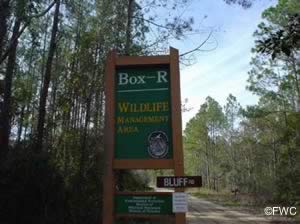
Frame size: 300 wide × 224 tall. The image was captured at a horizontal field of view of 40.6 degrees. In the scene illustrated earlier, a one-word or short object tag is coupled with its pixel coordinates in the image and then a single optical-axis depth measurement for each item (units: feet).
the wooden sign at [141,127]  19.63
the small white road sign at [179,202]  18.92
